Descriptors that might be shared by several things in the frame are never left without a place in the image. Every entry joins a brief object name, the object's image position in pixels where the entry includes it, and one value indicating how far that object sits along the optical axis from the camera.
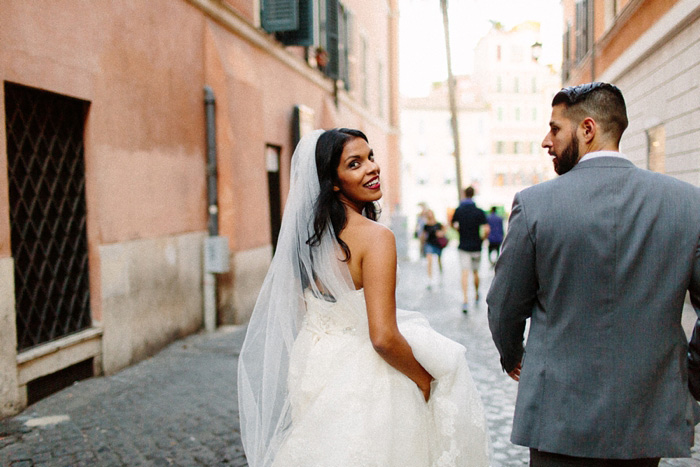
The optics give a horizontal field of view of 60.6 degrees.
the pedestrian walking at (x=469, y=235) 9.15
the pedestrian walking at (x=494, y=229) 13.23
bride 2.13
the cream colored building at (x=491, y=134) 46.53
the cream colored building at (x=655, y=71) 7.46
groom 1.81
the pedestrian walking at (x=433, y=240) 11.73
